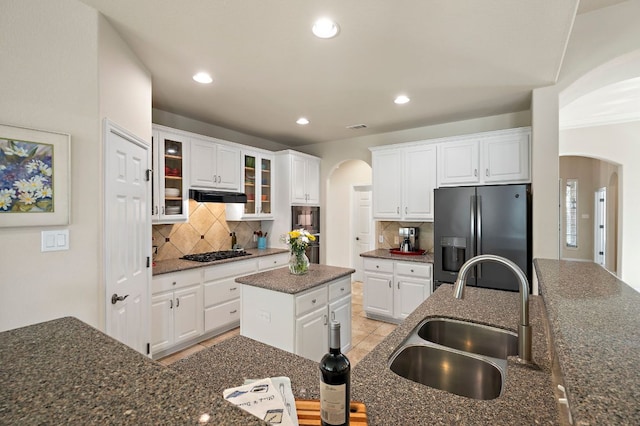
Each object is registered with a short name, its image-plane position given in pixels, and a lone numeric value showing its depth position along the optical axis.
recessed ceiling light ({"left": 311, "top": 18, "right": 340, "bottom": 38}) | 1.94
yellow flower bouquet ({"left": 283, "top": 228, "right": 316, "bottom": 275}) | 2.80
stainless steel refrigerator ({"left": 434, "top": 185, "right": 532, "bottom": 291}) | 3.21
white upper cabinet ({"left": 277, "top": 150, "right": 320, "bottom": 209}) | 4.80
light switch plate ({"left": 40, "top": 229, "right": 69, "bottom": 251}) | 1.62
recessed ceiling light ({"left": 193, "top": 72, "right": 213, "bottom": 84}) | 2.68
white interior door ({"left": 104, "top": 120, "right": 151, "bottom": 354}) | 1.98
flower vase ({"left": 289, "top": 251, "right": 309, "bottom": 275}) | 2.85
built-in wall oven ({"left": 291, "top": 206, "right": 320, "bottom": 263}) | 4.89
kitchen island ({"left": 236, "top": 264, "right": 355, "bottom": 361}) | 2.45
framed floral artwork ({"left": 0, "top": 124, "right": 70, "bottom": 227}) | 1.48
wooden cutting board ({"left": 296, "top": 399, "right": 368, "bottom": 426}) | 0.79
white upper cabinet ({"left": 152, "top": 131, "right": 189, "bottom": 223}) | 3.31
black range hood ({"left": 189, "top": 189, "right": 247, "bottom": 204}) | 3.62
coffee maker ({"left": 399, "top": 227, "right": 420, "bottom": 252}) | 4.34
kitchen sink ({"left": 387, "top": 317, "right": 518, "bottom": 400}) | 1.29
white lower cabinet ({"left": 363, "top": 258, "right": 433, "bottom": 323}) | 3.83
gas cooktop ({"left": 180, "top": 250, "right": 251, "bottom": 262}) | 3.69
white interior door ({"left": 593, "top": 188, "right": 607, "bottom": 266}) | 6.82
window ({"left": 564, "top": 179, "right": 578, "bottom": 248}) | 8.00
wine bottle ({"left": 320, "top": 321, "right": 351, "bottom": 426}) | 0.69
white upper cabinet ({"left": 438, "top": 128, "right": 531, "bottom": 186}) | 3.46
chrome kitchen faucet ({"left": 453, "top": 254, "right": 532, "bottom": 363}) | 1.16
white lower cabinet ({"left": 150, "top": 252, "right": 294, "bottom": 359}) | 3.03
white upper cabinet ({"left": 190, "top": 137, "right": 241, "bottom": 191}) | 3.72
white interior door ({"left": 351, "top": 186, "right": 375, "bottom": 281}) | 6.39
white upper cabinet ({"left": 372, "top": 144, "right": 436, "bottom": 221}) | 4.05
